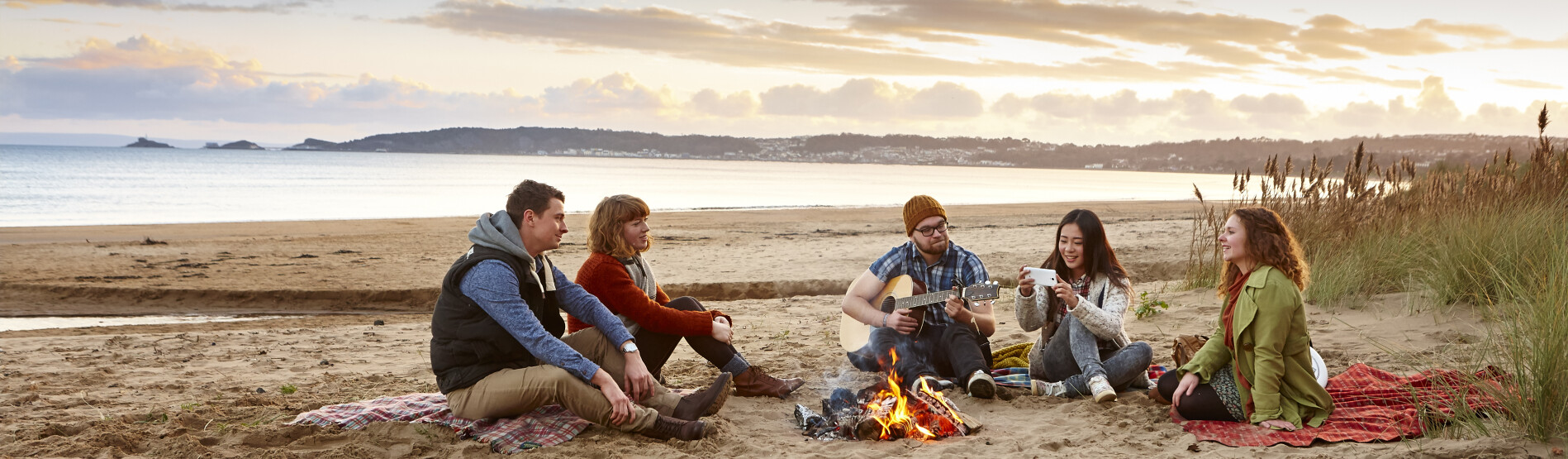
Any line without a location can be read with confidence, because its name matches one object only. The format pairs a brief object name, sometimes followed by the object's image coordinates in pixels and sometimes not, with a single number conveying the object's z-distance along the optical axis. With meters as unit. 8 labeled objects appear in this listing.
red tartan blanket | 4.12
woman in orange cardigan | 5.00
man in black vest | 4.18
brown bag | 5.16
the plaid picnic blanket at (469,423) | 4.43
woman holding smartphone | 5.11
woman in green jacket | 4.25
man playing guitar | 5.33
